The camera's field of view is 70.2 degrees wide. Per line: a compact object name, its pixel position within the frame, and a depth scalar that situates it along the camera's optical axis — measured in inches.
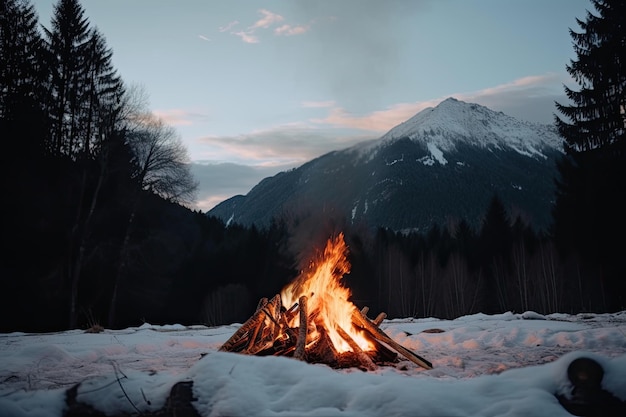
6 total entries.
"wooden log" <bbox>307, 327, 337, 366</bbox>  219.5
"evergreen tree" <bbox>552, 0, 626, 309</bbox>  775.1
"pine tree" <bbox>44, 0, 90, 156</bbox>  786.2
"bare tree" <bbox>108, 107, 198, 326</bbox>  799.7
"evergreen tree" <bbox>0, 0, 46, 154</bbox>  700.7
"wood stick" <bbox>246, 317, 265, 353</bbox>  258.5
